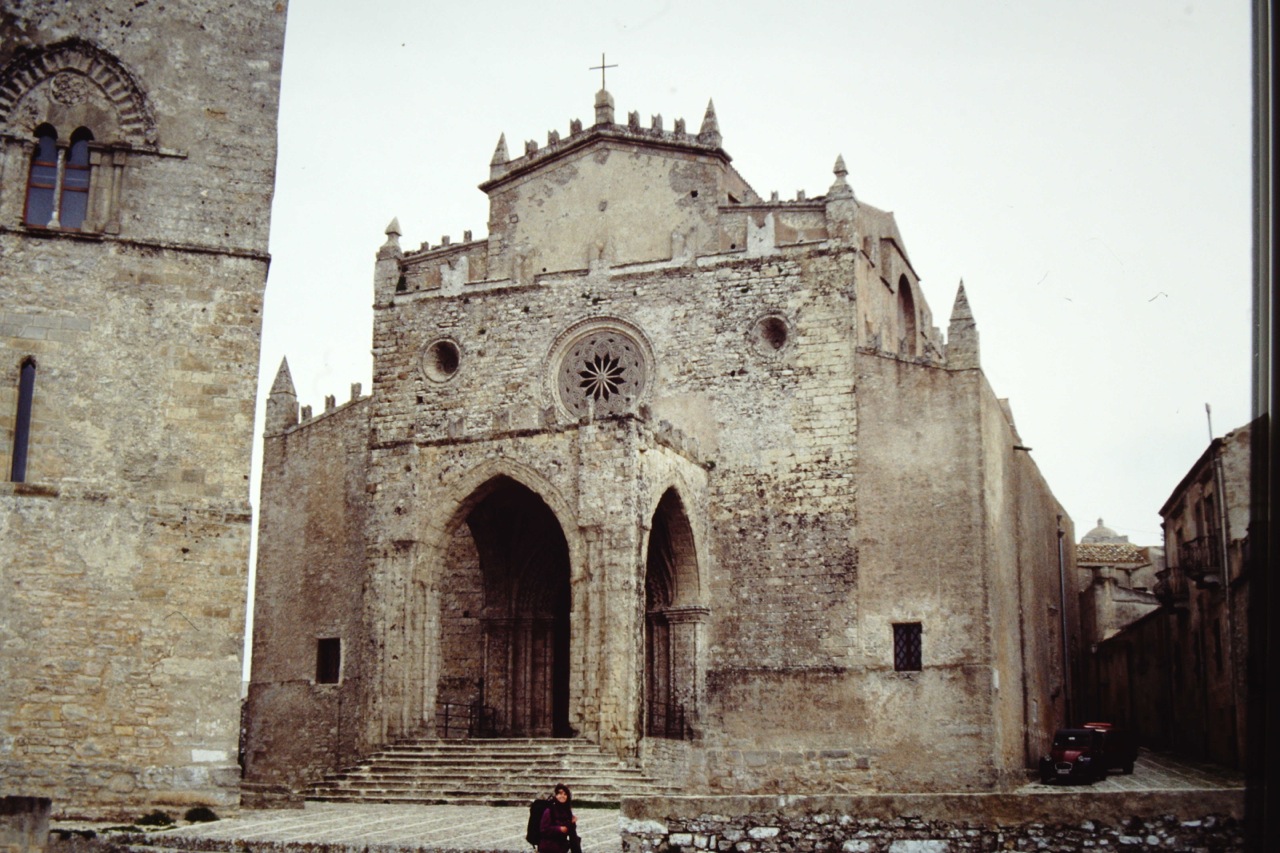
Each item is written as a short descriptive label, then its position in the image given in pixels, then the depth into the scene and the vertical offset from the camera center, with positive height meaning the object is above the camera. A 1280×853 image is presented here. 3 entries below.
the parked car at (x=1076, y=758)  23.28 -1.86
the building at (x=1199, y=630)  25.22 +0.52
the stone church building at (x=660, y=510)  22.50 +2.29
